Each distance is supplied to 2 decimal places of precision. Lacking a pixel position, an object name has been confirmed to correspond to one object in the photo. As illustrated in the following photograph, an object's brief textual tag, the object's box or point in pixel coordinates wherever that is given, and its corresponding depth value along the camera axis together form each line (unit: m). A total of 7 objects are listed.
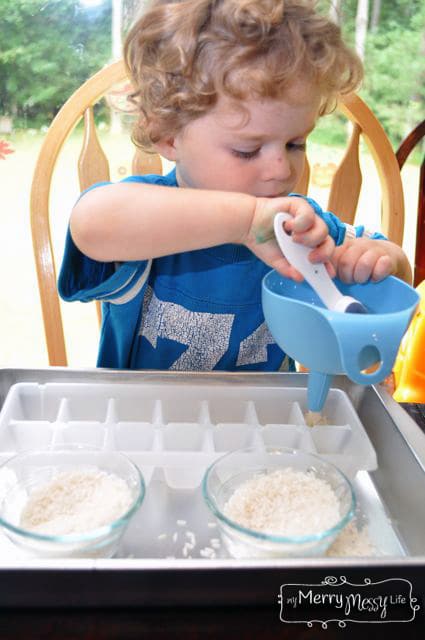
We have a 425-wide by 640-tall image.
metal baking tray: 0.47
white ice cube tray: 0.67
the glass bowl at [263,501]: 0.51
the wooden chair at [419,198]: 1.27
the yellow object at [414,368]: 1.11
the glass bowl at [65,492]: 0.50
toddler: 0.71
